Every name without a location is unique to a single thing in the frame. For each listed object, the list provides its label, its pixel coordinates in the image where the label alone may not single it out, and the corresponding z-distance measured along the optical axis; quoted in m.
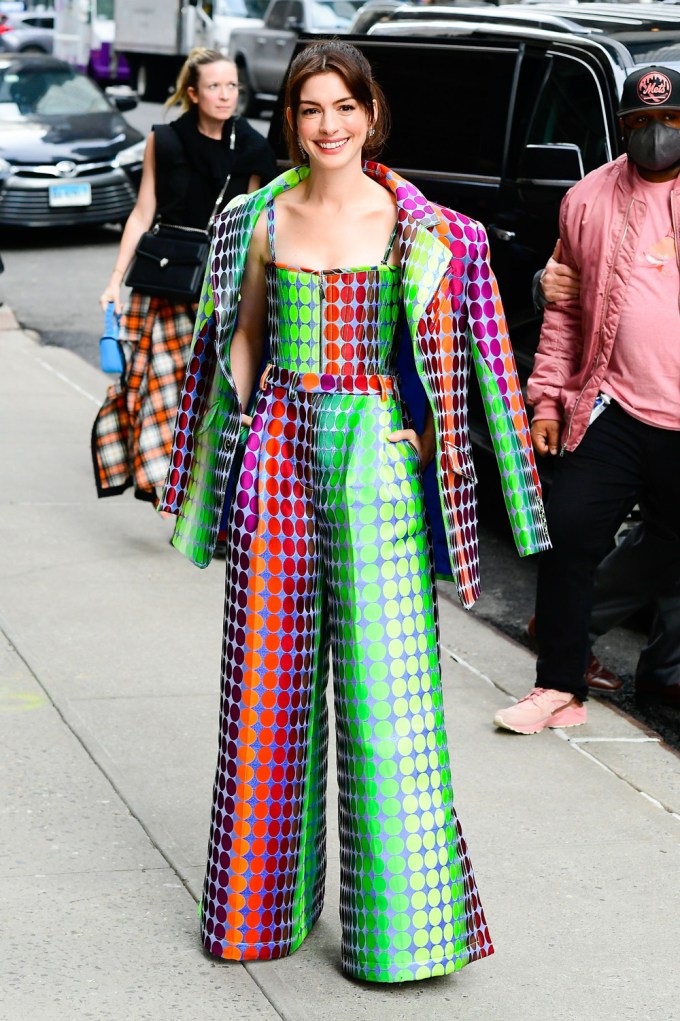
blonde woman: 6.57
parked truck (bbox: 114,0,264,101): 28.45
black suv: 6.82
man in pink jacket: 4.76
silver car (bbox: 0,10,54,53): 36.25
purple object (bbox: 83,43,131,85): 34.19
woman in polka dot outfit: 3.50
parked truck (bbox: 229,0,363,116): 25.38
